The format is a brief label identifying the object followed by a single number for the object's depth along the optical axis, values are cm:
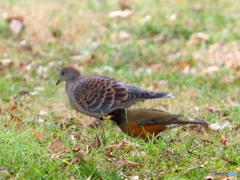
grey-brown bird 1316
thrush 1045
